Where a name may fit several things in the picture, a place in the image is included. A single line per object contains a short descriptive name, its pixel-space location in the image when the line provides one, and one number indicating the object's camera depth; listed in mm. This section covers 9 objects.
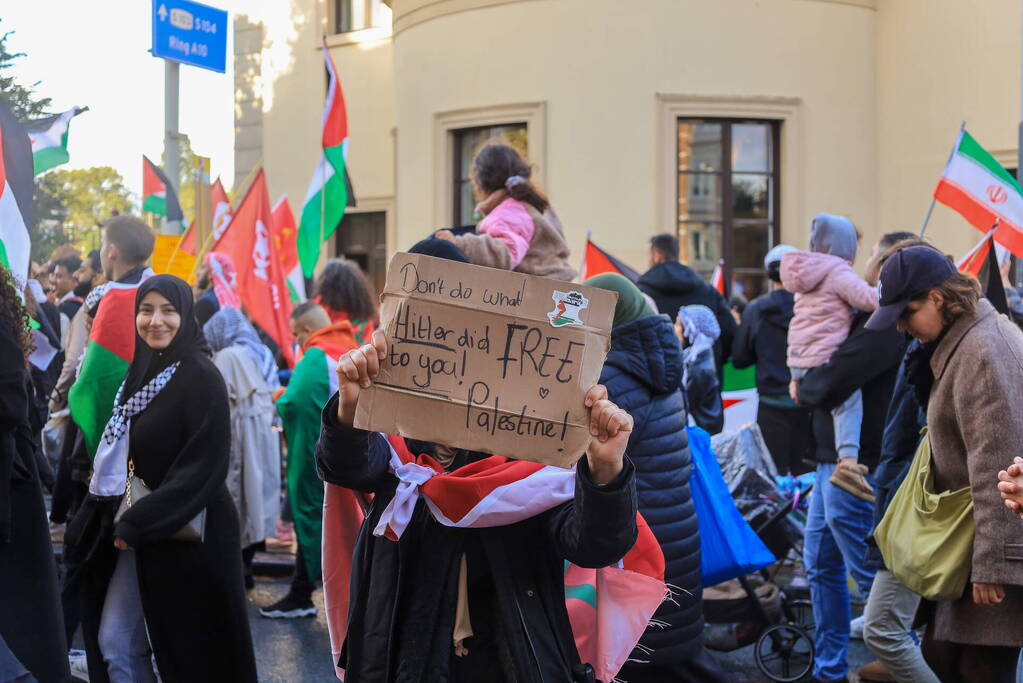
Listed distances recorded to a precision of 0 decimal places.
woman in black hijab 4547
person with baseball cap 3781
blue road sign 9727
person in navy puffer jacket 4355
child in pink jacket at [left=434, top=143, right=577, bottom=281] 5574
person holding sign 2873
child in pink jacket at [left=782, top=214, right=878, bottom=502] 5715
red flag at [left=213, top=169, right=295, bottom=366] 9523
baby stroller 5930
